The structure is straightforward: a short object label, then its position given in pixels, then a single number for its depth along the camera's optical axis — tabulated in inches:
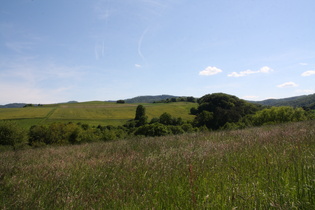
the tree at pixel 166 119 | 2995.1
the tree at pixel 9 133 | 1718.8
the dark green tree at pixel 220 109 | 3024.1
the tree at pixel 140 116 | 3090.6
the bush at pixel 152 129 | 1379.4
